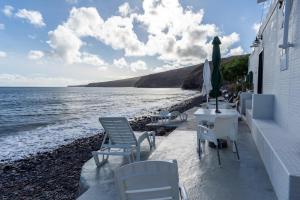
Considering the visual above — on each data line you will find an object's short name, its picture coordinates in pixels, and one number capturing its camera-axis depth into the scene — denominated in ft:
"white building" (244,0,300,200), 5.83
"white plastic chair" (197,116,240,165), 9.25
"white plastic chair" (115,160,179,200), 4.35
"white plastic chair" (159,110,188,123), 20.81
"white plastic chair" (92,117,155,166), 9.49
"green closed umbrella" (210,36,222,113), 10.97
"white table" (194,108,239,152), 11.09
